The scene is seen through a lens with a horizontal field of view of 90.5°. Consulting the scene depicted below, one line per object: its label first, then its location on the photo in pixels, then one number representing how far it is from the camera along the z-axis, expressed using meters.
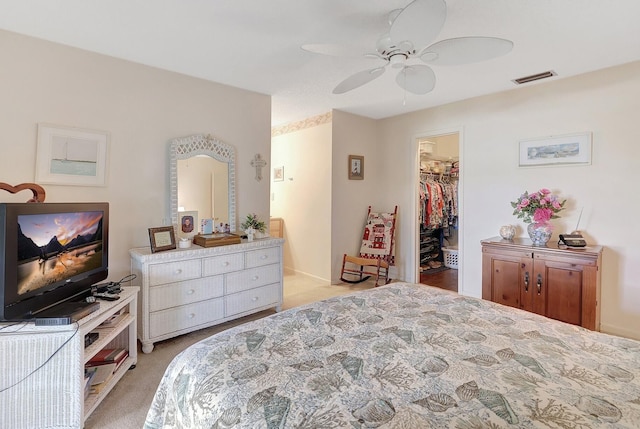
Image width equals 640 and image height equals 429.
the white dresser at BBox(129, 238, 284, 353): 2.50
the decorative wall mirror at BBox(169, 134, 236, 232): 2.96
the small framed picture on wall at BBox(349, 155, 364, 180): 4.57
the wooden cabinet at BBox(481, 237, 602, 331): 2.62
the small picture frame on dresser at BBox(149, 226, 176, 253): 2.61
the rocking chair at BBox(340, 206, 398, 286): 4.38
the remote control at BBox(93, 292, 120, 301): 2.08
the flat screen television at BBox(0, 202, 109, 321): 1.60
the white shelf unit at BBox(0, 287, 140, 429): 1.58
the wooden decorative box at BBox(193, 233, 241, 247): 2.88
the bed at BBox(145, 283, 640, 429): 0.89
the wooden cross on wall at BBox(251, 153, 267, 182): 3.56
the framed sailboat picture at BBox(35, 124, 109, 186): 2.35
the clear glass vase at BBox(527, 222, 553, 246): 2.94
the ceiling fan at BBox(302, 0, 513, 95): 1.48
